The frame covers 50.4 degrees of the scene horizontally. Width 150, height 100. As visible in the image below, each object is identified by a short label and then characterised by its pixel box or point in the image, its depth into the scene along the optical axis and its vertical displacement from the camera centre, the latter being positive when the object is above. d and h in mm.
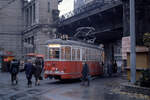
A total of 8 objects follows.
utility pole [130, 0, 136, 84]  8893 +531
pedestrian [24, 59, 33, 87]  11062 -982
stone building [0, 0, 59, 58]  26953 +6105
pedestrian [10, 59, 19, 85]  11793 -897
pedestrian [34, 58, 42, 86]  11486 -1090
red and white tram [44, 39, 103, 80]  11947 -247
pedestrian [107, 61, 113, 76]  19395 -1722
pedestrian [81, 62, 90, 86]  11360 -1167
